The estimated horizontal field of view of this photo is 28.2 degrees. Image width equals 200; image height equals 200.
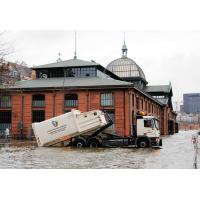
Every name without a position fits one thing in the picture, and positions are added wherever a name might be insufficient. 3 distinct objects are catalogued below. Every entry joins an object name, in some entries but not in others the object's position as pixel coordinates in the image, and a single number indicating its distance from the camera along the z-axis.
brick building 42.97
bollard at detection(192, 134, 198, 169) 21.24
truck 31.70
